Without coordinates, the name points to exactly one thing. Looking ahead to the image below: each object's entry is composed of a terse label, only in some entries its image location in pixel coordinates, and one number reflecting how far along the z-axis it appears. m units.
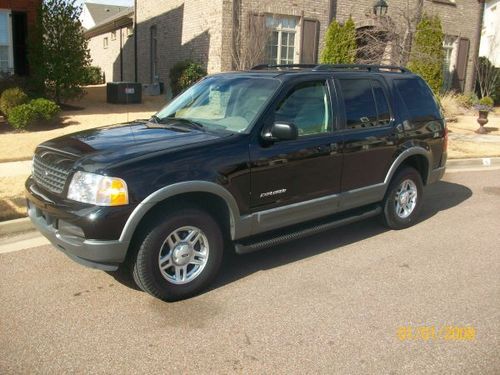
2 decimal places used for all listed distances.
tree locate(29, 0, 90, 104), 14.03
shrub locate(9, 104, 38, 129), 11.63
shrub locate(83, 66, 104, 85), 28.44
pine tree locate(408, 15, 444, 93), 17.41
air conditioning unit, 16.38
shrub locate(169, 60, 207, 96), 16.38
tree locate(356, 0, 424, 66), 16.30
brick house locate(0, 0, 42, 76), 14.02
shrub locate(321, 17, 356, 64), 17.25
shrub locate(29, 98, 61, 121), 12.04
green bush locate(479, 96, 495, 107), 19.61
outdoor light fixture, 14.91
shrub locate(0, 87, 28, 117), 12.17
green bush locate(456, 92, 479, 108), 20.98
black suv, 3.83
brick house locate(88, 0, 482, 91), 15.95
